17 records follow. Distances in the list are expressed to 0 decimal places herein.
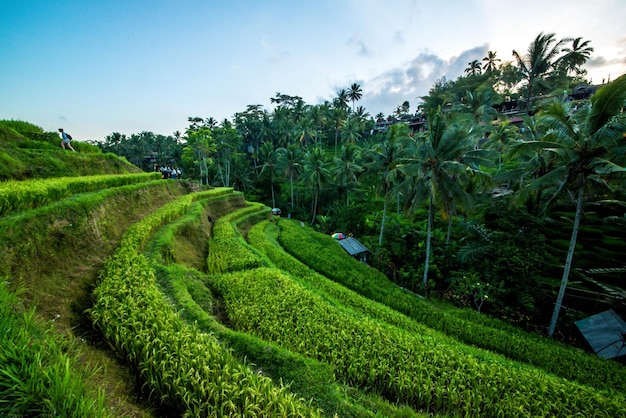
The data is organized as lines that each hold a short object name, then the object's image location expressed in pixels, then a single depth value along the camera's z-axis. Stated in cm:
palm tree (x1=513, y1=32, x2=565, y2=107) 2664
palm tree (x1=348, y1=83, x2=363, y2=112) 6806
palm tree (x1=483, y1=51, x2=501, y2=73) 5231
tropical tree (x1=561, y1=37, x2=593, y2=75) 3059
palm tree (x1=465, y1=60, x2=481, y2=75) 5559
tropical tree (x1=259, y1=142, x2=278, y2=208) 3966
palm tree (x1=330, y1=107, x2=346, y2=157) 5814
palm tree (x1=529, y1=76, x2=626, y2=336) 956
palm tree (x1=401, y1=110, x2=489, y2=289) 1417
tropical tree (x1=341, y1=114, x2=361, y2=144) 5396
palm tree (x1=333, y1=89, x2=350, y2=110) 6762
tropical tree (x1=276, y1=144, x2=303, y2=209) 3644
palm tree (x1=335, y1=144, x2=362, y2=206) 3105
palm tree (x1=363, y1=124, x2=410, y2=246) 2077
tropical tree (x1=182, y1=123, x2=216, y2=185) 3375
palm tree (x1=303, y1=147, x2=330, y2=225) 3316
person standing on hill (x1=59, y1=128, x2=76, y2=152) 1340
